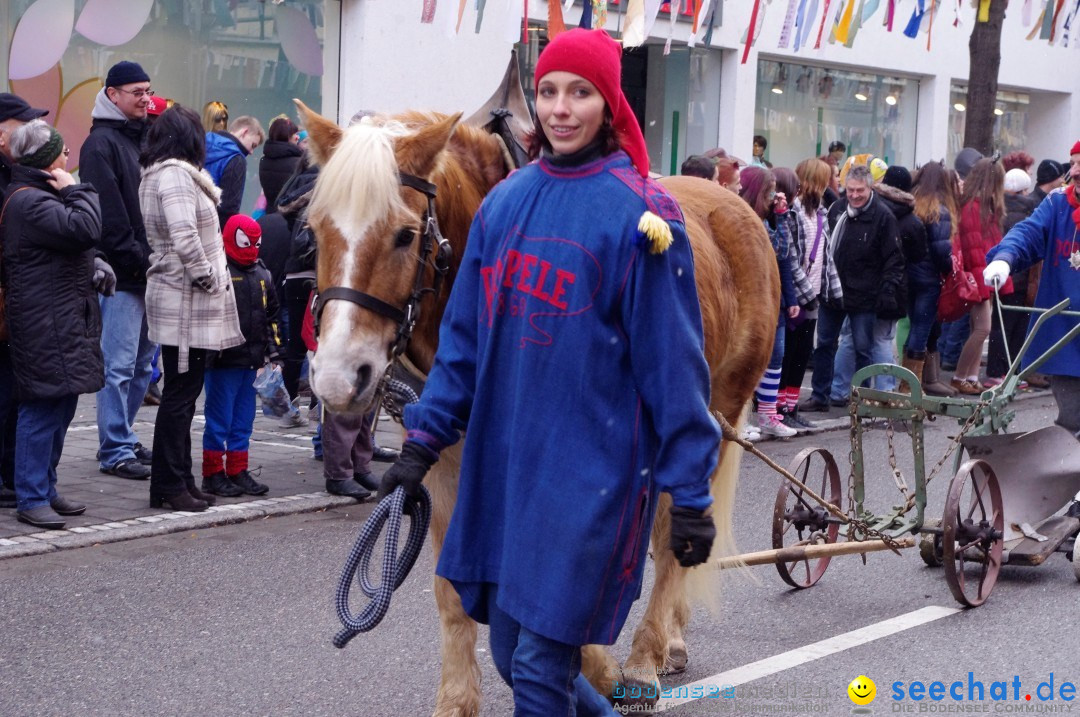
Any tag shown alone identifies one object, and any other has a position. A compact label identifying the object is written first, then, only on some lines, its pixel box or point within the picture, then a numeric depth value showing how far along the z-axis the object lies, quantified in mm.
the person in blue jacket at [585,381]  3037
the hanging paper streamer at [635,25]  13062
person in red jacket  11992
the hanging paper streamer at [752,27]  15633
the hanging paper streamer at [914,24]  16969
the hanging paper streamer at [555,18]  12203
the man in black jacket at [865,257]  10812
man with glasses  7699
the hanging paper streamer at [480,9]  13336
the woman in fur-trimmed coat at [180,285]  7023
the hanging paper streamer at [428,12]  13403
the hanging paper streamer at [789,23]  17156
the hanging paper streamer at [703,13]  14544
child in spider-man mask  7430
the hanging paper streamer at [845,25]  16312
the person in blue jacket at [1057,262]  6473
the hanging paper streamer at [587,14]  12844
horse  3584
